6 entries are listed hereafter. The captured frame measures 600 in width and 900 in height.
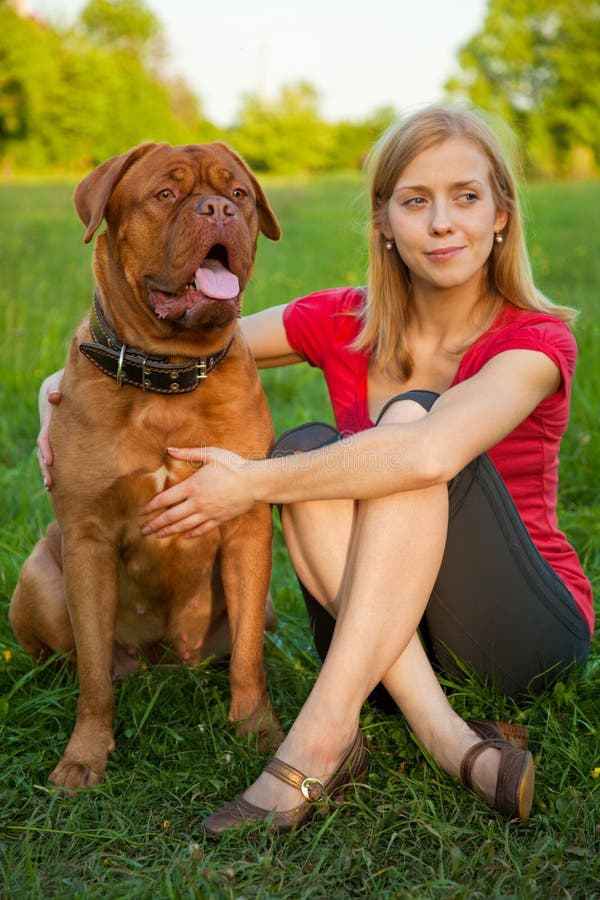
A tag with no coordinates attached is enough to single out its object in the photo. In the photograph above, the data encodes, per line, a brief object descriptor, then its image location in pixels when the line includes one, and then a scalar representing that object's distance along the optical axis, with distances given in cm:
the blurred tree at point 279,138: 3700
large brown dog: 250
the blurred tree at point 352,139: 3741
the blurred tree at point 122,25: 4388
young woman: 223
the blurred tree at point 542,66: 4075
